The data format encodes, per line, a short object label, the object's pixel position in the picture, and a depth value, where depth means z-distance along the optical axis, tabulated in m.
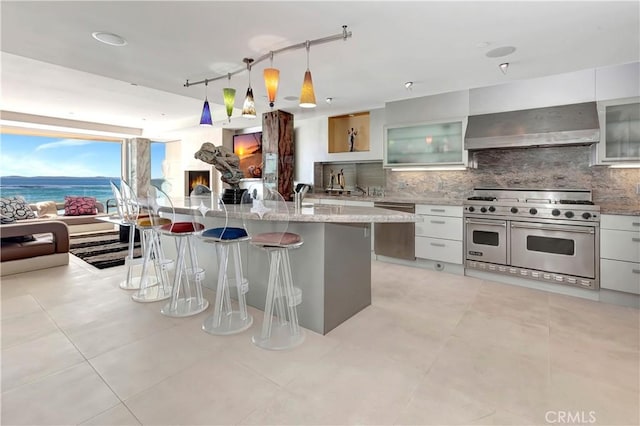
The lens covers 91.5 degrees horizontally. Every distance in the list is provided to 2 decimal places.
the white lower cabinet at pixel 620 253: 2.90
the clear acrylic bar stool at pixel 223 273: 2.33
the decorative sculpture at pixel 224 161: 3.08
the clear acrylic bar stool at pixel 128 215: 3.34
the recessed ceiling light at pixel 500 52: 2.79
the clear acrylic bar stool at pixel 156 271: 3.09
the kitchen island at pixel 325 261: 2.30
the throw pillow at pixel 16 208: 5.31
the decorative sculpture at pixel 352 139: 5.50
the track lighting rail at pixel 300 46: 2.47
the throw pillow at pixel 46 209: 6.66
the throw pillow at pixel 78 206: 7.01
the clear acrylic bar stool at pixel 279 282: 2.14
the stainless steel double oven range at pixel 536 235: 3.13
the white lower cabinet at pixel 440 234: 3.94
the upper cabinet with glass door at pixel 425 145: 4.13
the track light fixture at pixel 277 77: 2.41
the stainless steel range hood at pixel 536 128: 3.25
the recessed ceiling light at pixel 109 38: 2.59
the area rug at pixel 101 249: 4.44
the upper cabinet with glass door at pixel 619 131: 3.07
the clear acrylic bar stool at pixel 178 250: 2.63
